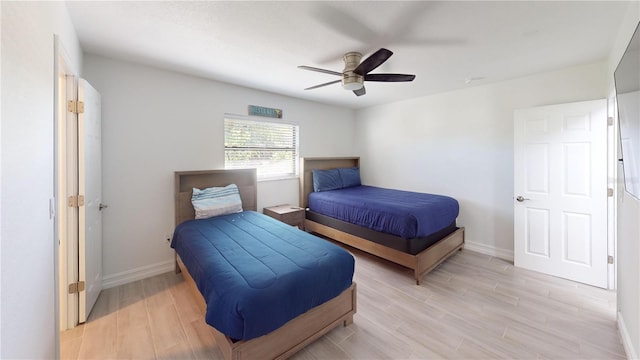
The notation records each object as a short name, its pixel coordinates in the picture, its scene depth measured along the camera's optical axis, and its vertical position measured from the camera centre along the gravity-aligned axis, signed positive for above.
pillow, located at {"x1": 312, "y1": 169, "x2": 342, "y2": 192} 4.50 -0.01
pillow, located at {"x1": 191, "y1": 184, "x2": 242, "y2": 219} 3.11 -0.27
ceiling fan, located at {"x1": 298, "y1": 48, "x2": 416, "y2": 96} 2.45 +1.02
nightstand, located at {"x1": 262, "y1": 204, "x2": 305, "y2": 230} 3.75 -0.52
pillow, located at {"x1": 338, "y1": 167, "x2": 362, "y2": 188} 4.88 +0.06
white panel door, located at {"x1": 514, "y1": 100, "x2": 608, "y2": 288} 2.76 -0.15
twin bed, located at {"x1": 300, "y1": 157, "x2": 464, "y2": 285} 2.89 -0.73
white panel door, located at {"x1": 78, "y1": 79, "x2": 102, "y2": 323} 2.09 -0.13
